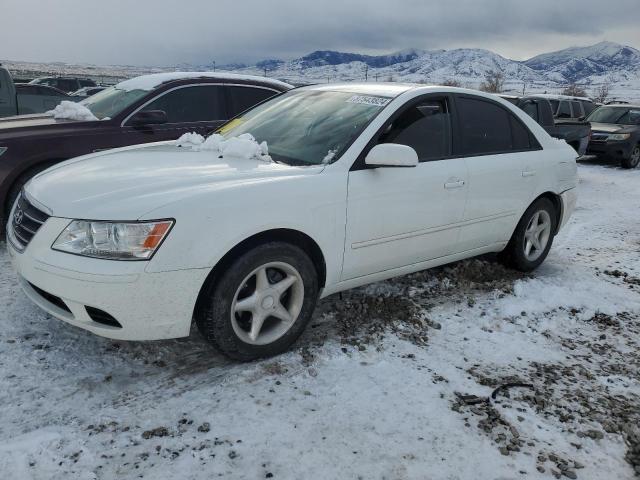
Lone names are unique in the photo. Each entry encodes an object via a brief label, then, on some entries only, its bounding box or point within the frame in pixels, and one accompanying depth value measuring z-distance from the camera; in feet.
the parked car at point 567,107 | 45.11
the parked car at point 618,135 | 42.73
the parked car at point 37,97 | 43.38
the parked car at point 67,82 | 74.52
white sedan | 8.55
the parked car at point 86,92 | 56.23
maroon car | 15.80
